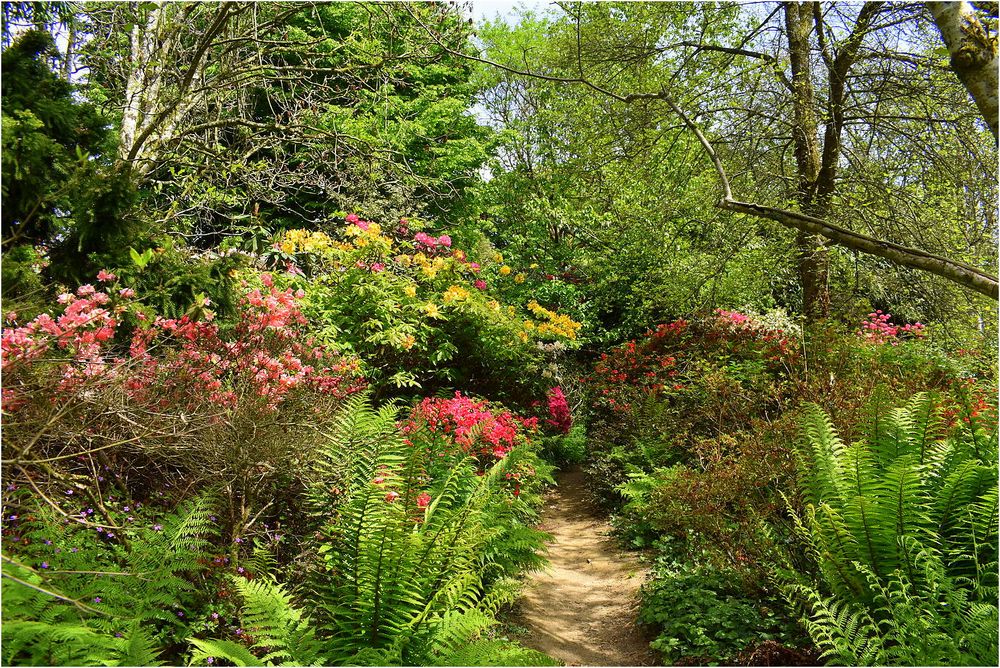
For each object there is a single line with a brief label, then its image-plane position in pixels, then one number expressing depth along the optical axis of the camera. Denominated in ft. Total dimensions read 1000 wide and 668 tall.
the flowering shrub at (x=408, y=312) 20.62
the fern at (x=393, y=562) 8.92
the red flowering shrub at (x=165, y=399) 8.84
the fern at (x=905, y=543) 8.35
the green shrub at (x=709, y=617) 11.53
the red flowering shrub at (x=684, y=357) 23.68
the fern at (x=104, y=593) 7.09
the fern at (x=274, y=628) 7.57
